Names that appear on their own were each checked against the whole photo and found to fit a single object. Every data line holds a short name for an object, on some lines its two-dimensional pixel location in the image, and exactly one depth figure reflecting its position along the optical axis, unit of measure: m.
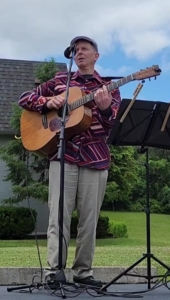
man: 3.60
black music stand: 3.50
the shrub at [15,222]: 13.65
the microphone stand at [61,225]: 3.32
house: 15.70
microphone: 3.68
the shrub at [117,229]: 15.45
